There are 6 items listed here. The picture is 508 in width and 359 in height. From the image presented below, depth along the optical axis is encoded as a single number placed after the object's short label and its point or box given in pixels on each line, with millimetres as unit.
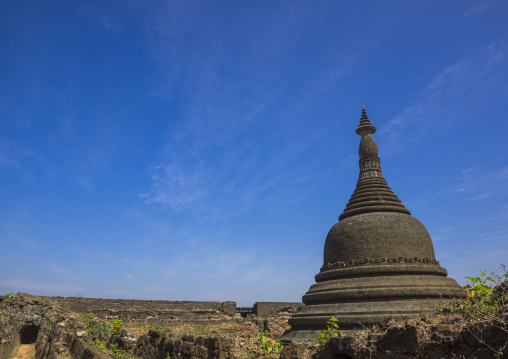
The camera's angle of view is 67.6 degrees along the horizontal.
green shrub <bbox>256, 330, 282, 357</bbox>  7160
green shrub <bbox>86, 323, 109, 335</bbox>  15695
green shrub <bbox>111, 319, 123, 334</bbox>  15570
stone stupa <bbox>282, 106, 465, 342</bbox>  15656
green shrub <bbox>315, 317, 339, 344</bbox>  6719
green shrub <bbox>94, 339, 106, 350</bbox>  11625
